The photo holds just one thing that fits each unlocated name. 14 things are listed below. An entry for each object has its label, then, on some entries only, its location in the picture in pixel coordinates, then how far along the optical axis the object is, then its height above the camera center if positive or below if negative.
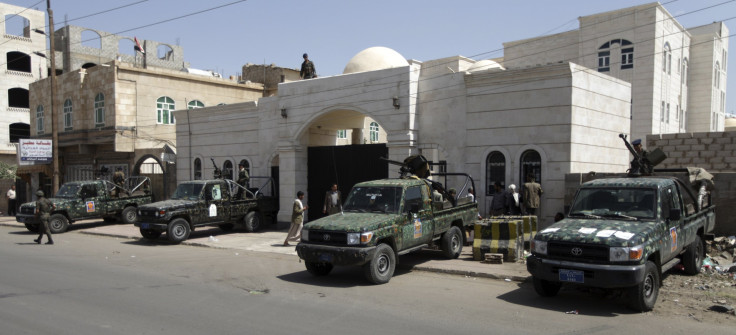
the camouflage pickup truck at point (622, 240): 6.95 -1.28
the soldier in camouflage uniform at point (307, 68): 20.30 +3.47
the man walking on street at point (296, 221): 14.29 -1.96
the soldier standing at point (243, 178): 19.22 -0.99
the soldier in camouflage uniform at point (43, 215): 15.42 -1.96
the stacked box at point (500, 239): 10.99 -1.91
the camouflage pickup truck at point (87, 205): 18.64 -2.06
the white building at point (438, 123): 13.58 +1.03
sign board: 26.16 +0.11
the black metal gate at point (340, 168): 17.17 -0.53
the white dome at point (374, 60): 18.92 +3.60
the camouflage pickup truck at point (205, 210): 15.45 -1.90
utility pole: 23.48 +1.54
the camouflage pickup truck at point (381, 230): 9.05 -1.50
